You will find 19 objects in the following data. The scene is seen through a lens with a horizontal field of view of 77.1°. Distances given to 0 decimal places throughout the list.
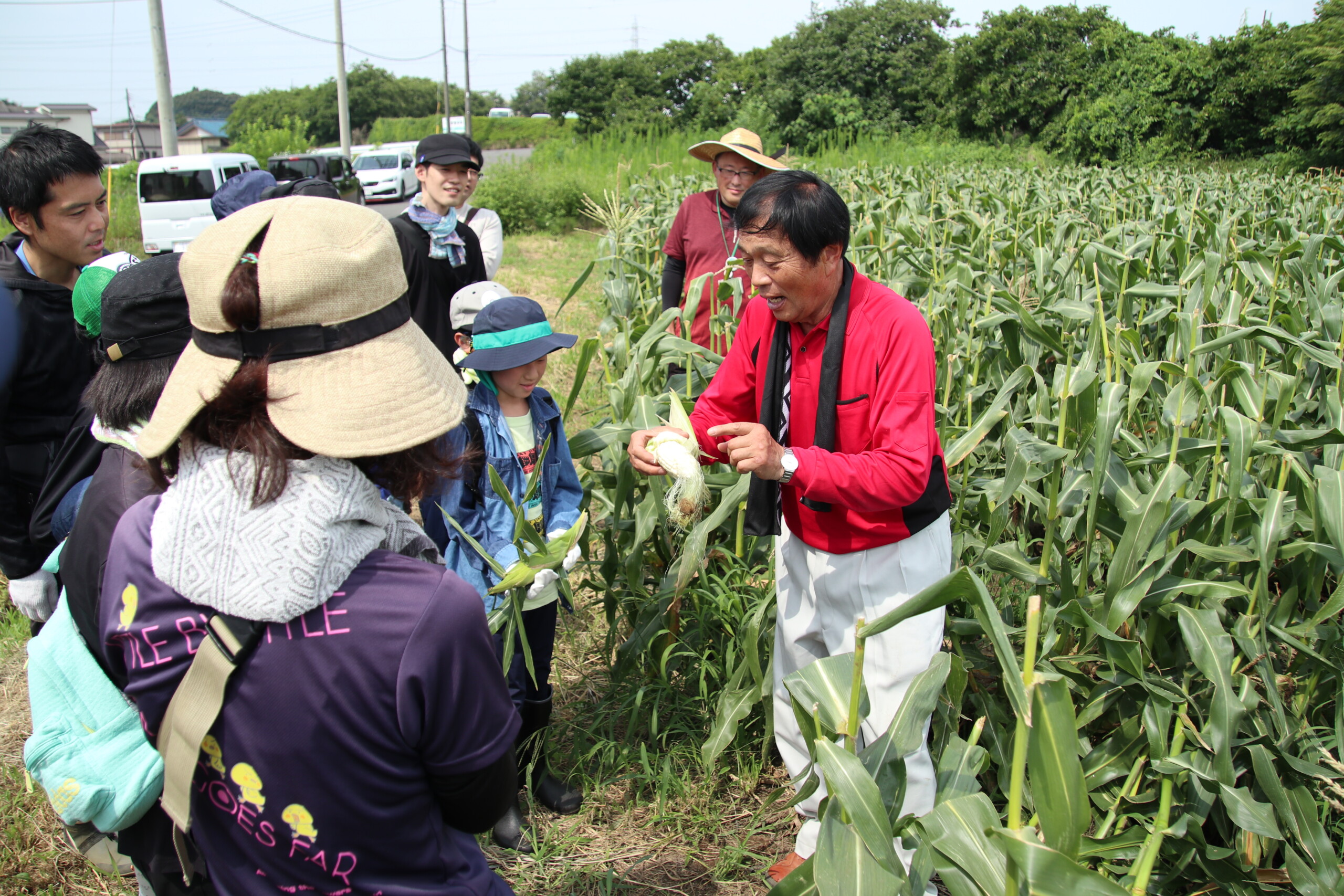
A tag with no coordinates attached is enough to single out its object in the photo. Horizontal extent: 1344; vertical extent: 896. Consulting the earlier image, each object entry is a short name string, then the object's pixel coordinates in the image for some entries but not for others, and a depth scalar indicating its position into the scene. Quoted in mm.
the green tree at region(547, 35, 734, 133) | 37500
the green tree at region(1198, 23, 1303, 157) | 20578
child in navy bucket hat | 2123
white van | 12227
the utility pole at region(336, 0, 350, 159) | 21266
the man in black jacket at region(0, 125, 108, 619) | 2115
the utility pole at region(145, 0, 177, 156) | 11359
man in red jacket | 1691
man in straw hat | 3352
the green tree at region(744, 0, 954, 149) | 27516
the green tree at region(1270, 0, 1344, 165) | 18062
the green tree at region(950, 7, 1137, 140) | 24984
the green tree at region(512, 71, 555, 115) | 91375
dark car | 15336
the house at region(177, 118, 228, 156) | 56000
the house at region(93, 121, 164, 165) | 41938
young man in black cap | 3006
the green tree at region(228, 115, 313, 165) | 24438
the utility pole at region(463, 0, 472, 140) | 36625
